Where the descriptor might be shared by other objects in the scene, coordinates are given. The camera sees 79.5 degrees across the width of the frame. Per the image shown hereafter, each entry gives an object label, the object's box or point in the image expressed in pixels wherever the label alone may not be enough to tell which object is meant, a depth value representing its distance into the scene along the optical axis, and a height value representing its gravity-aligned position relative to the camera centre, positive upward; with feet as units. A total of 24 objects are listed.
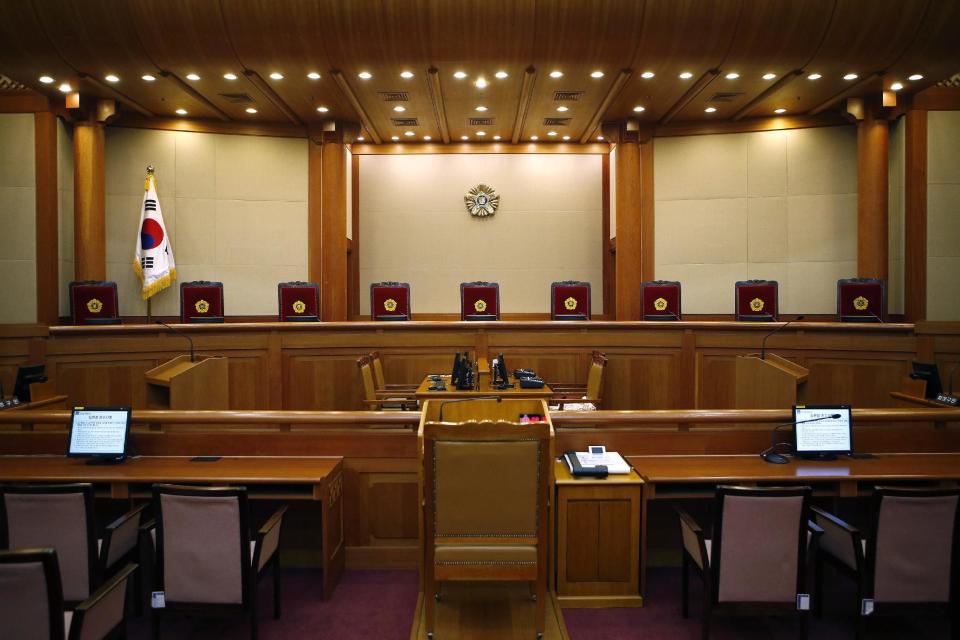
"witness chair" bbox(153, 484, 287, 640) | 7.30 -3.07
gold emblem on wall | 31.30 +5.94
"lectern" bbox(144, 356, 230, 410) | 13.83 -1.85
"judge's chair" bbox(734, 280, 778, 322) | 22.33 +0.40
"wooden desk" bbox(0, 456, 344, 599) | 8.62 -2.48
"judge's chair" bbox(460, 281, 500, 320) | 23.26 +0.42
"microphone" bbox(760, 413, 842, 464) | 9.41 -2.43
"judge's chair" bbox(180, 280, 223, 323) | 22.44 +0.49
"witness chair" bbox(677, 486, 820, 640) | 7.22 -3.11
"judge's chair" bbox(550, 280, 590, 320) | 23.29 +0.44
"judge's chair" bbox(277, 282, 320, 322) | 22.80 +0.51
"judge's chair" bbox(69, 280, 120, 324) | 21.25 +0.45
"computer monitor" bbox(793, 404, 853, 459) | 9.62 -2.06
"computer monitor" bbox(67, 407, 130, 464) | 9.60 -2.02
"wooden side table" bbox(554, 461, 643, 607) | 8.49 -3.42
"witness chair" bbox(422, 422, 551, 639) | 7.12 -2.36
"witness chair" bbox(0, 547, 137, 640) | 5.17 -2.60
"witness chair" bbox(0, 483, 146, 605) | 7.32 -2.77
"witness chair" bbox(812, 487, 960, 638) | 7.29 -3.19
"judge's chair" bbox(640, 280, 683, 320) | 22.86 +0.44
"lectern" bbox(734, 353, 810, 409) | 13.99 -1.93
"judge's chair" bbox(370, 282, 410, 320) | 23.26 +0.49
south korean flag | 25.85 +2.97
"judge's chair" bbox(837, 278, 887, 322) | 20.81 +0.35
